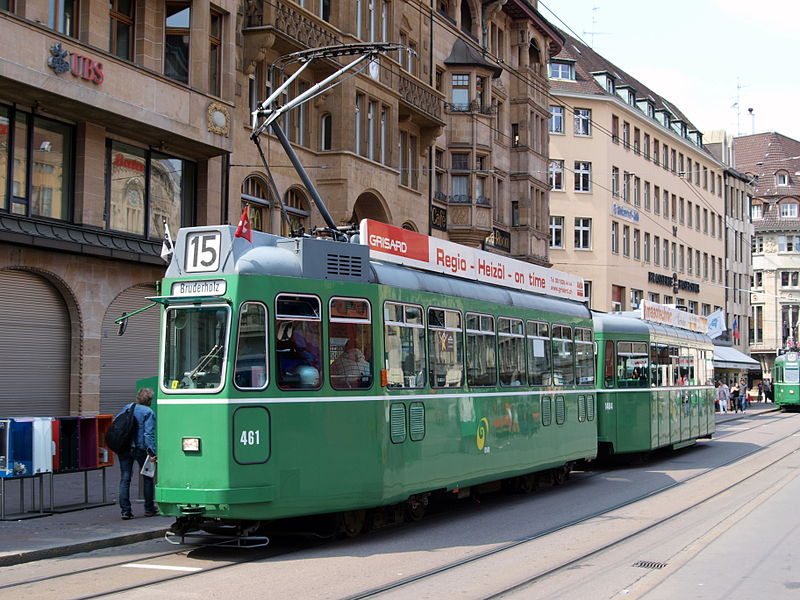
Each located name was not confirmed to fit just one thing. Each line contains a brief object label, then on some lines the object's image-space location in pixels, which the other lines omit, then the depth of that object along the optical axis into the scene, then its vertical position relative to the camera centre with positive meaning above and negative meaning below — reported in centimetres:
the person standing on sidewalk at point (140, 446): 1357 -91
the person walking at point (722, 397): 5228 -113
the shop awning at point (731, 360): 6073 +78
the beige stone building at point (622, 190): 6000 +1090
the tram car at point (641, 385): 2166 -24
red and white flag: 1127 +147
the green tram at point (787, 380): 5631 -34
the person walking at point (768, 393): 7317 -133
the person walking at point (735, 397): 5434 -117
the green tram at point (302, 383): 1084 -10
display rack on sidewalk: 1318 -96
